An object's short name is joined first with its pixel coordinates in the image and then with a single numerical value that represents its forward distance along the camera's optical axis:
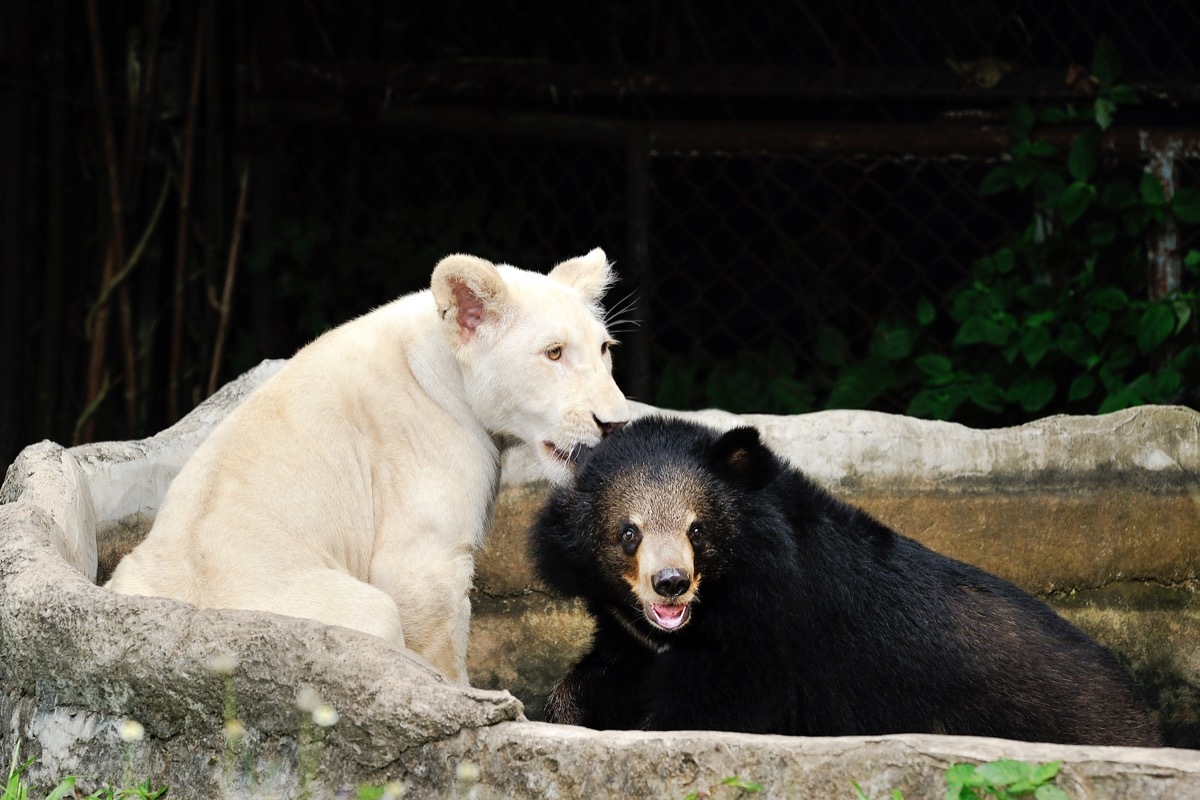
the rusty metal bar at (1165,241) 11.84
